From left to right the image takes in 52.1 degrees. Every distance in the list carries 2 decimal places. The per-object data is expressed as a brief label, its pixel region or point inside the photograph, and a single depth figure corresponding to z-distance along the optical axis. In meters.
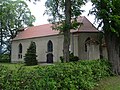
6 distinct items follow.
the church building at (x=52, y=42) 18.04
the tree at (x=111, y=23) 9.64
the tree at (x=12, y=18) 26.57
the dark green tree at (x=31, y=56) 19.14
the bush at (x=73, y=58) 17.10
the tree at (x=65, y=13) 9.97
